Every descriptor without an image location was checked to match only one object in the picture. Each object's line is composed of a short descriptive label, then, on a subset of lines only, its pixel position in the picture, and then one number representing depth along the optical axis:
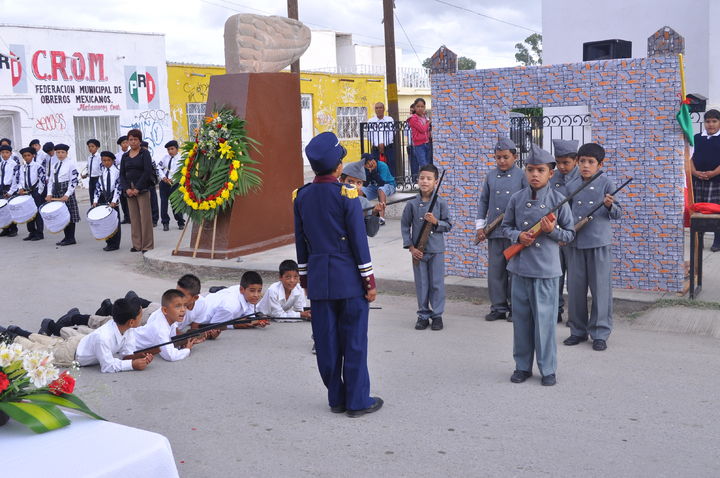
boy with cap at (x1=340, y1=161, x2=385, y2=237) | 6.73
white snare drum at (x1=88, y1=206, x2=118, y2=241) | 13.71
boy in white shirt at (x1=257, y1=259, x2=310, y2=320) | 8.41
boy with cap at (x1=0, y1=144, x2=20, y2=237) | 16.39
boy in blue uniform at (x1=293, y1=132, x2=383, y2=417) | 5.76
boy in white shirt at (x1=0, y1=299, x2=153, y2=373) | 7.00
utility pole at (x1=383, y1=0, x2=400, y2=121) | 19.56
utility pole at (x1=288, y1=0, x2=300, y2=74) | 22.94
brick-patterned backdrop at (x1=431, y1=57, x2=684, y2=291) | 8.77
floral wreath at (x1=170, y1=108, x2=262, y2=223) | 12.16
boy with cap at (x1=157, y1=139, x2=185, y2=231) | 16.48
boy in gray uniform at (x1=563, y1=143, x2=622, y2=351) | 7.38
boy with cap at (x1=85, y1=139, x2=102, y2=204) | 15.97
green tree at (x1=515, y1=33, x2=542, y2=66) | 75.93
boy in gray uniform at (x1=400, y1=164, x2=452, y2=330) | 8.18
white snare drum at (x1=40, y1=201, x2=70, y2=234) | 14.54
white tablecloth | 3.30
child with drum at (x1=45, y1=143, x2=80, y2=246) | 14.97
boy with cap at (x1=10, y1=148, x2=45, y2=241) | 16.19
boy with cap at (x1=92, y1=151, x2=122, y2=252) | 14.31
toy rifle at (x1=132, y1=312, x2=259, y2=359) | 7.14
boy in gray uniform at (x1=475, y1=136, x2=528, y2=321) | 8.24
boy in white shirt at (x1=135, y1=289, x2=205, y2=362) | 7.26
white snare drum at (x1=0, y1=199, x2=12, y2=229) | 15.98
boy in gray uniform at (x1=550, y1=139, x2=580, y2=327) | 7.62
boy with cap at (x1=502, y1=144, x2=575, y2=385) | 6.31
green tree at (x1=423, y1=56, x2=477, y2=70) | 73.69
